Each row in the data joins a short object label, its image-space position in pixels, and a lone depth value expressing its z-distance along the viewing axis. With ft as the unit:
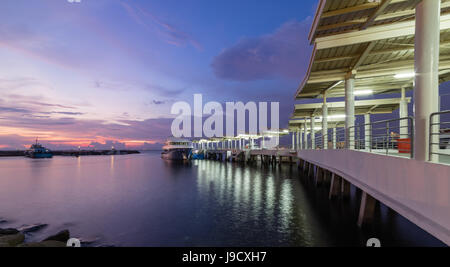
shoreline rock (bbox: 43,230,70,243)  26.86
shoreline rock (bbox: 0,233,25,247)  24.18
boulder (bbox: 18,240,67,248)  21.64
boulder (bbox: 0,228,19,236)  28.57
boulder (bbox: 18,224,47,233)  32.48
